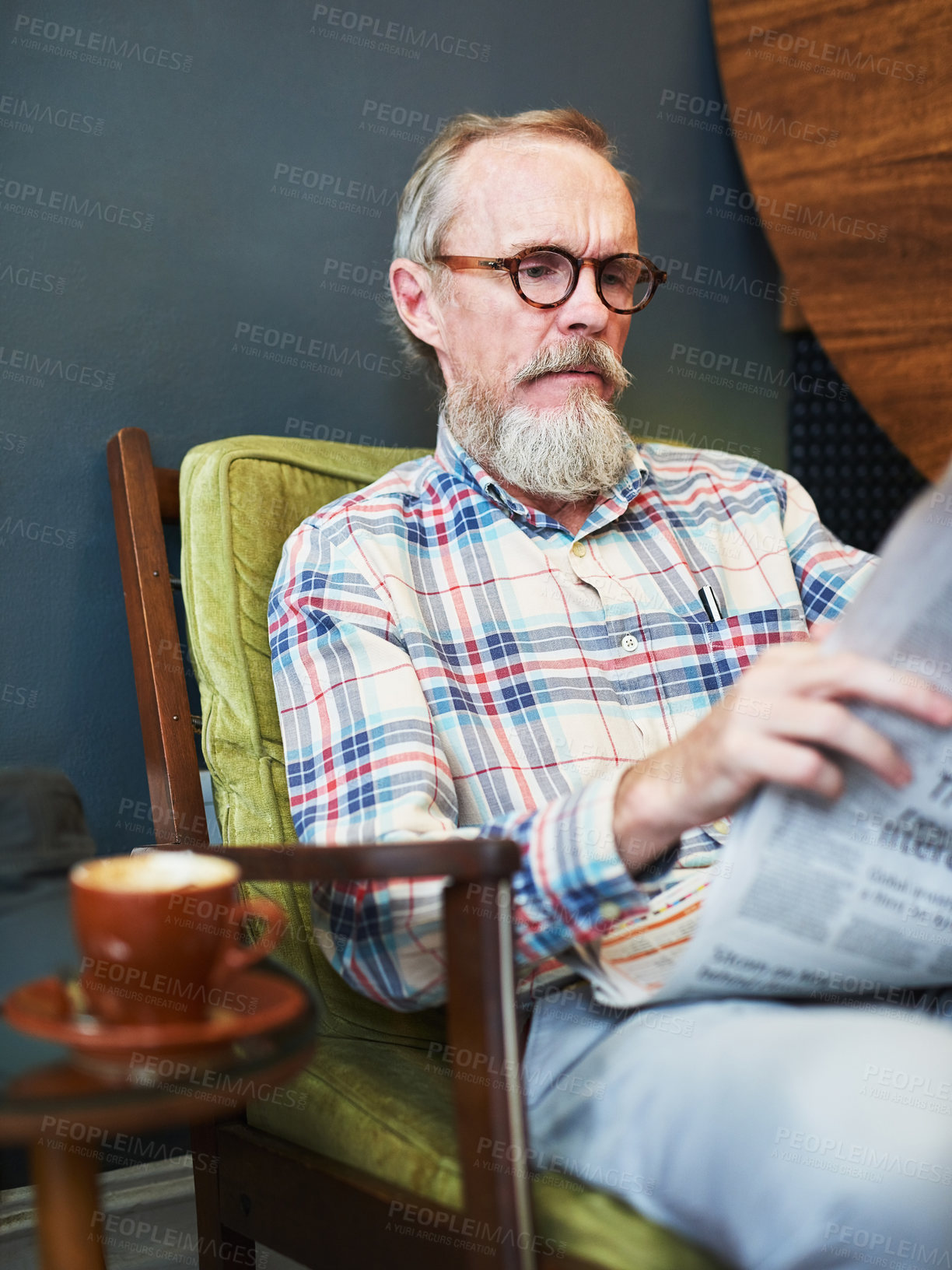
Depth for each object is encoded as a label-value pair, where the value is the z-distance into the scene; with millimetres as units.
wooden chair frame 797
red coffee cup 630
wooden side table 577
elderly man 780
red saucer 606
